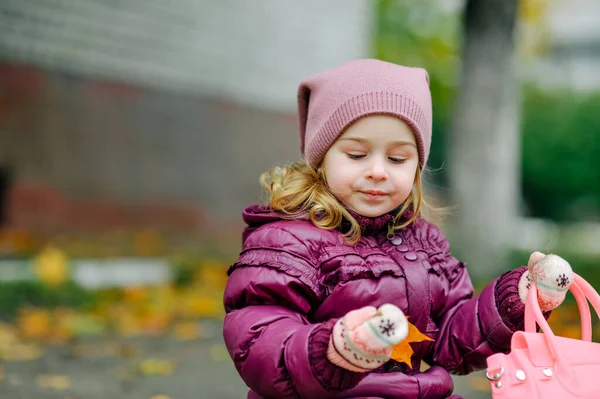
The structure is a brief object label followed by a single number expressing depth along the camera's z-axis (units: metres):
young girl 2.01
